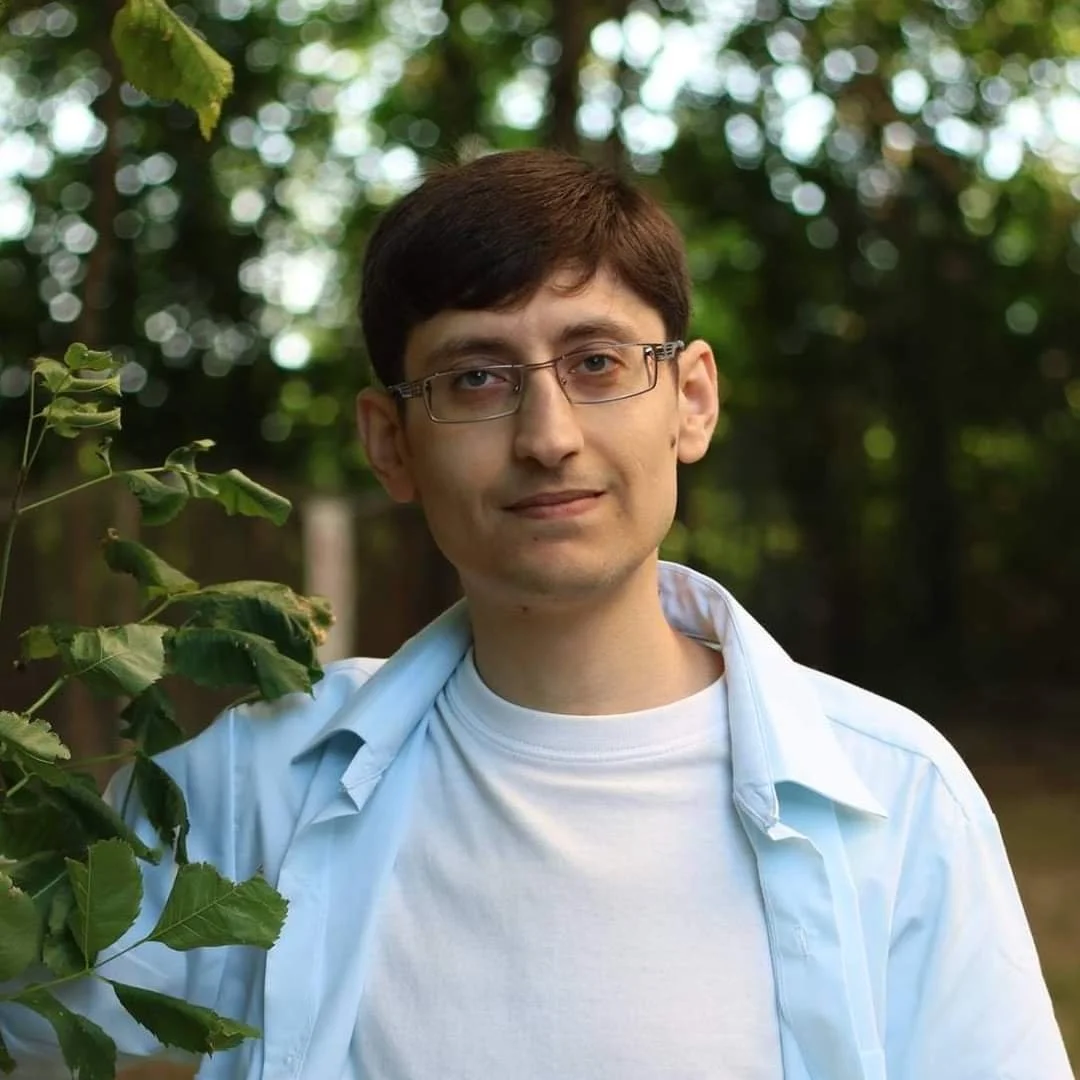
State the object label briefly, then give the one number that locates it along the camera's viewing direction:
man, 1.29
